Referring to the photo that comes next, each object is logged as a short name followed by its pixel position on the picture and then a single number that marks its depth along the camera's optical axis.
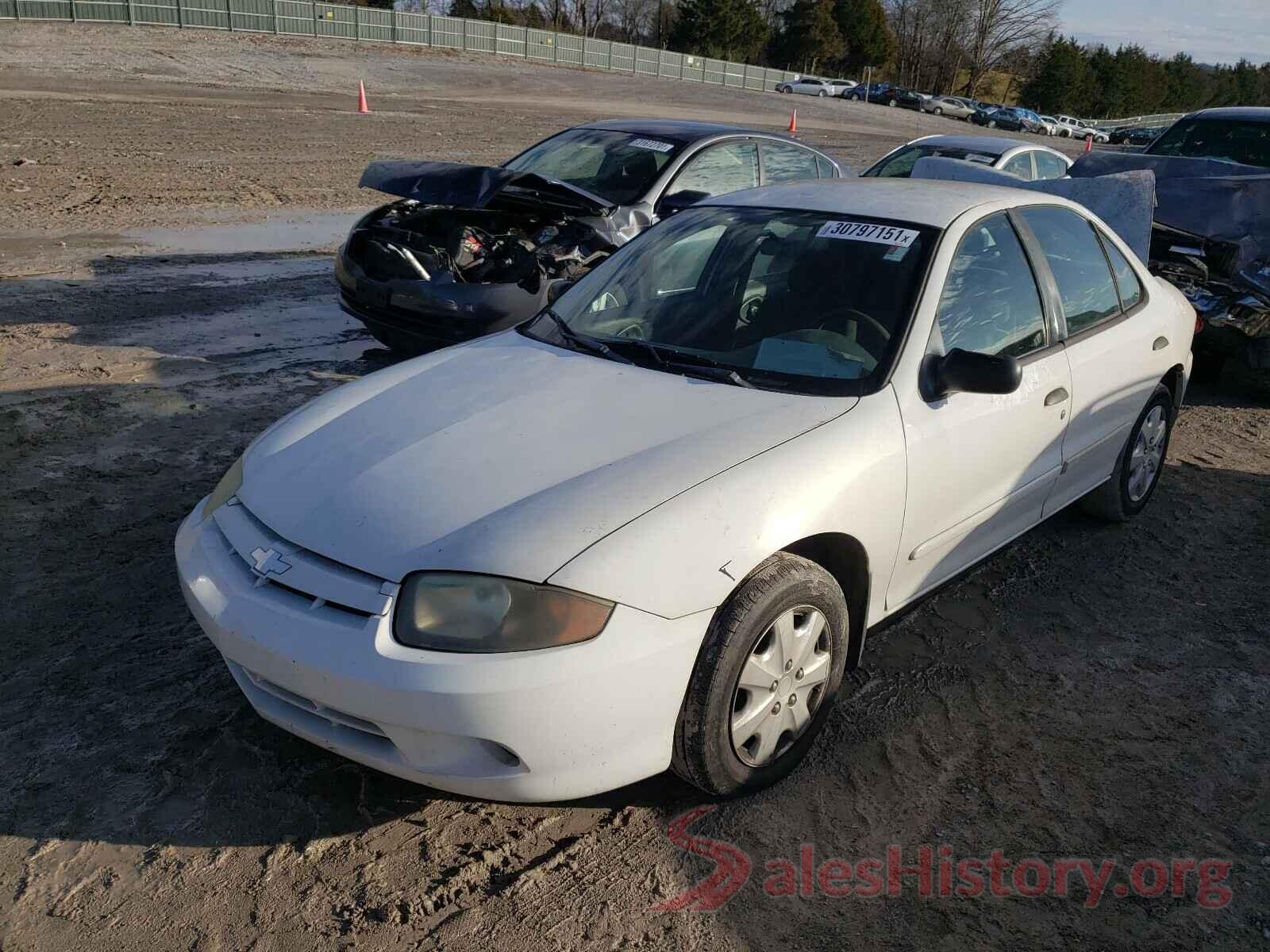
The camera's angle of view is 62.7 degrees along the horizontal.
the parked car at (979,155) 10.06
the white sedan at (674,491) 2.45
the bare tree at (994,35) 80.44
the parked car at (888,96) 54.81
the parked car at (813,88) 56.56
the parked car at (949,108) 53.00
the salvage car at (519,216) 6.48
